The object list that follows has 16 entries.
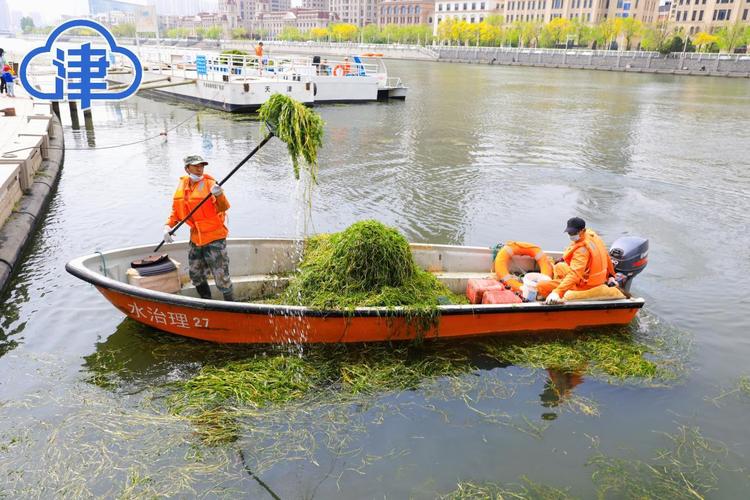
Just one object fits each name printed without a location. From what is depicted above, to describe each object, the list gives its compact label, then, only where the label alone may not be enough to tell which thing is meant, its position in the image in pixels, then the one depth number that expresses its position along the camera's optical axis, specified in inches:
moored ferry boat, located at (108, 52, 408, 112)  1085.1
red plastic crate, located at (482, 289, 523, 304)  292.8
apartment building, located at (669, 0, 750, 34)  3356.3
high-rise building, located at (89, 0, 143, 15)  1947.5
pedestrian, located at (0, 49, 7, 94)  975.6
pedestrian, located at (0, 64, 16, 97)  921.5
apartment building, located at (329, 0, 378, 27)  6850.4
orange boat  259.9
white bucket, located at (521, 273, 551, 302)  295.9
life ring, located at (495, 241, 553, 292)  322.2
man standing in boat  268.2
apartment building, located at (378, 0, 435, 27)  6023.6
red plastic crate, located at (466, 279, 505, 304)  305.9
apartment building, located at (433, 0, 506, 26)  5088.6
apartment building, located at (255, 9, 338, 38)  6850.4
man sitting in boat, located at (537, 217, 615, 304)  282.2
